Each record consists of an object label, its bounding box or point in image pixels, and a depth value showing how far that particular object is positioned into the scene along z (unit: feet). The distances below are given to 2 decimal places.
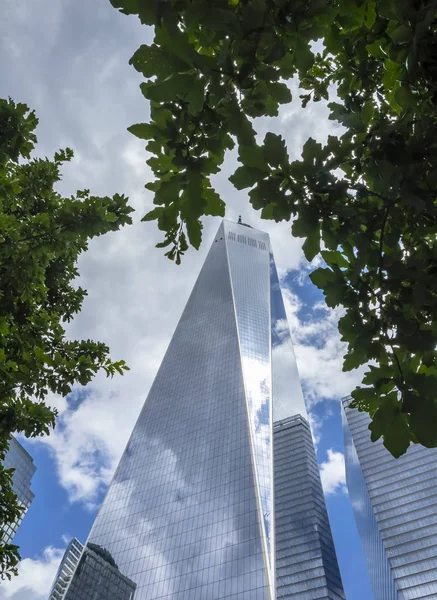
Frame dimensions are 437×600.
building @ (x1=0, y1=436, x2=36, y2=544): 300.81
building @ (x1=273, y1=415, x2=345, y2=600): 274.98
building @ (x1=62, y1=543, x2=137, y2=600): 207.69
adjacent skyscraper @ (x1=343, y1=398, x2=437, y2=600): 245.04
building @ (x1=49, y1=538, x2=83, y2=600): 222.89
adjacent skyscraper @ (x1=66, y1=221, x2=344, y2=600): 204.33
